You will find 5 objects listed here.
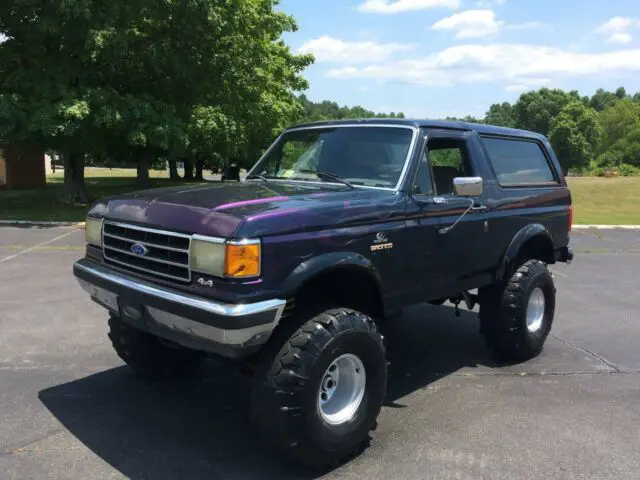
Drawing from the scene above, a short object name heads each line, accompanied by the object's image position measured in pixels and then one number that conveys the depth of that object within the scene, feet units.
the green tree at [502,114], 403.79
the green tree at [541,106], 335.47
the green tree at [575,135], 270.05
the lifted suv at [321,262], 10.80
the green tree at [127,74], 53.36
